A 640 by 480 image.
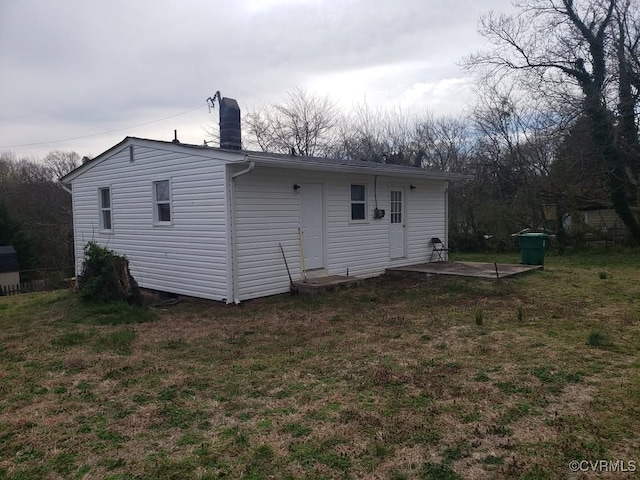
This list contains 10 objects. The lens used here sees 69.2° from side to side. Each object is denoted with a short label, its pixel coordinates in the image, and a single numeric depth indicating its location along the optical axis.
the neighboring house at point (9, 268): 20.48
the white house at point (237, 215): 8.22
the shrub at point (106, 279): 7.96
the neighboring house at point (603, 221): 17.34
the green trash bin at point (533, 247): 11.65
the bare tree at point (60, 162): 29.38
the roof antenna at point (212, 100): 11.50
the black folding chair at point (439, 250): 12.70
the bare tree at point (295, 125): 29.16
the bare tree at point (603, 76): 14.37
